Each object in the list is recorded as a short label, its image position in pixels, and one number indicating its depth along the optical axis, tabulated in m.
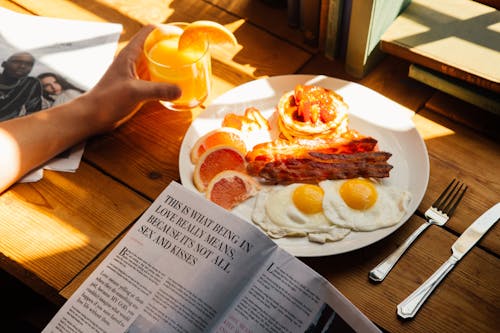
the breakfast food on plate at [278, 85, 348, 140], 1.23
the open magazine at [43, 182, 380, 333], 0.93
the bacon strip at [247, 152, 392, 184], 1.14
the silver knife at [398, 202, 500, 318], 1.00
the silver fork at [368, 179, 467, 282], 1.05
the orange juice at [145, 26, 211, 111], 1.25
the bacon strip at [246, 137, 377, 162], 1.18
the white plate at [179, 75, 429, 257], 1.06
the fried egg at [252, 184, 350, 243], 1.07
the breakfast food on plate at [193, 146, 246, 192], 1.16
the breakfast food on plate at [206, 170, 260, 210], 1.13
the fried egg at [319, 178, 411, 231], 1.07
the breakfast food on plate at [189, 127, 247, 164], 1.20
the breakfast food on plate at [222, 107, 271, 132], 1.25
